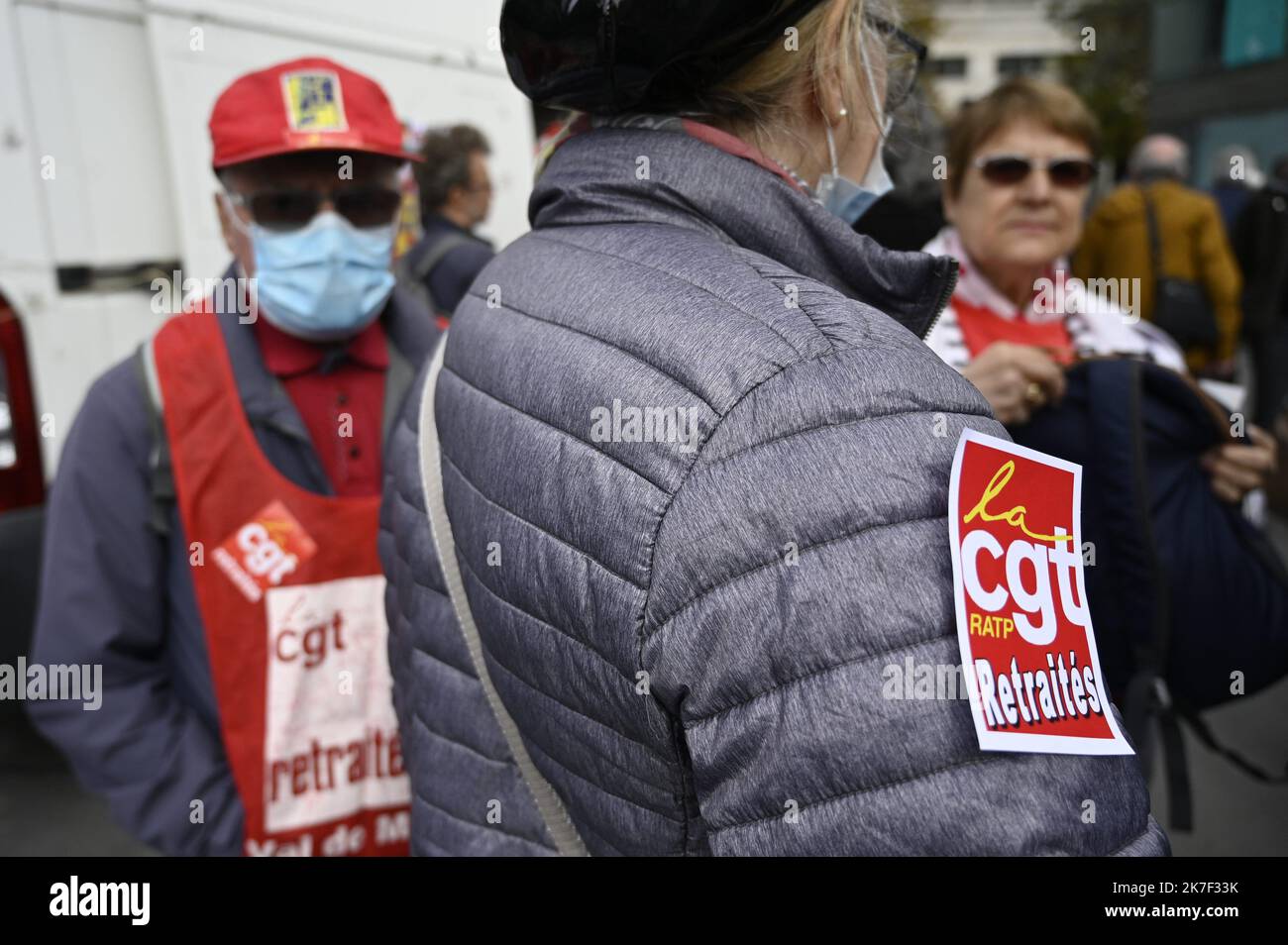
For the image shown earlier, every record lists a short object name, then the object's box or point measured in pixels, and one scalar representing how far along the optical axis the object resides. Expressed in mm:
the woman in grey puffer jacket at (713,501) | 785
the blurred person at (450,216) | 4004
